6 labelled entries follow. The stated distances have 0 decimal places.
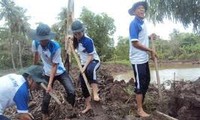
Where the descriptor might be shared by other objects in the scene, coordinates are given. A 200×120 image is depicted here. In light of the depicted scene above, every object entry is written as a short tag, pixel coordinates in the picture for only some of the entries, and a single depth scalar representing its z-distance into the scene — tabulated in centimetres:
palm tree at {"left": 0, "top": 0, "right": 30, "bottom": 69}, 2144
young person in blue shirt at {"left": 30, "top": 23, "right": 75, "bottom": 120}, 286
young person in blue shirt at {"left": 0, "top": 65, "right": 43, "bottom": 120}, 194
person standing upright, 284
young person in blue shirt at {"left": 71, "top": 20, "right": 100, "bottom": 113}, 307
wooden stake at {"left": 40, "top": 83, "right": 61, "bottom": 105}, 279
